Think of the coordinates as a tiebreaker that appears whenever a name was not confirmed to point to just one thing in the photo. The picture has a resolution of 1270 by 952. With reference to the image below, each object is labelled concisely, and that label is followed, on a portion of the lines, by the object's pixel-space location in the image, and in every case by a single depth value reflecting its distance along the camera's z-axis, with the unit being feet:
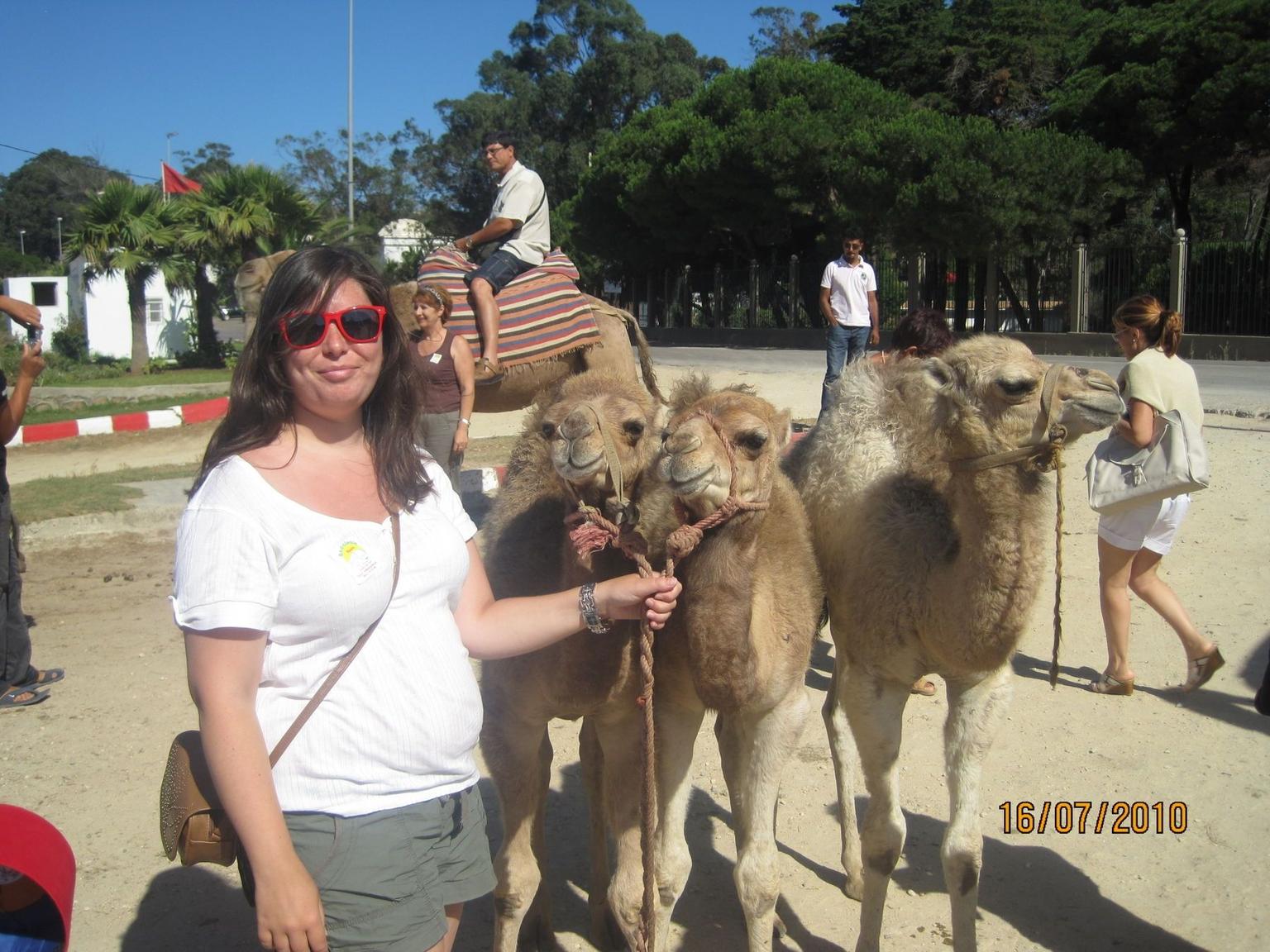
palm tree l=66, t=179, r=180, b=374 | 94.27
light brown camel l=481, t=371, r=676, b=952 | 10.11
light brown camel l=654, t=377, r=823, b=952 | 9.54
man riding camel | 23.25
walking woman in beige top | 17.53
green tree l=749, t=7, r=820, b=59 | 185.78
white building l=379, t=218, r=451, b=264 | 183.83
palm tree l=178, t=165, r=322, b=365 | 91.50
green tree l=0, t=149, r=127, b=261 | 248.91
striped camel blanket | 23.70
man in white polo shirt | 36.55
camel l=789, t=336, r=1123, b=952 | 11.06
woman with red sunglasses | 6.58
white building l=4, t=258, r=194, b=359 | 132.16
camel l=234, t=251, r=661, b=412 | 23.79
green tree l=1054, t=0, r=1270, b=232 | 80.48
